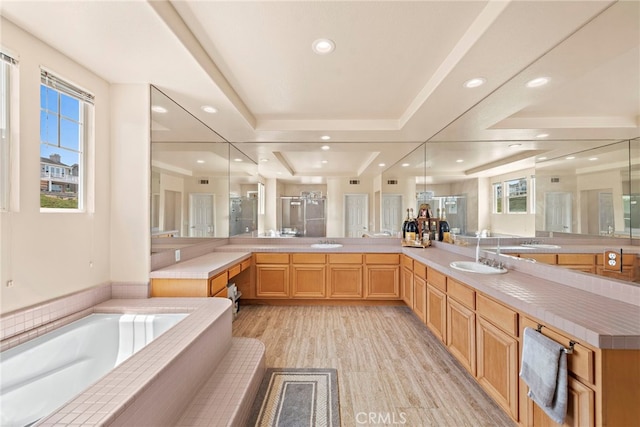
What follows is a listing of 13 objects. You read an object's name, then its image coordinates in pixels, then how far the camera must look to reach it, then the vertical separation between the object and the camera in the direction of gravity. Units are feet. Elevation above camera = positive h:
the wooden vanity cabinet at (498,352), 4.83 -2.89
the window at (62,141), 5.37 +1.75
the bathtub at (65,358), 4.50 -3.01
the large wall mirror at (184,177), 7.62 +1.48
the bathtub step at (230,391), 4.28 -3.48
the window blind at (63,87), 5.37 +2.99
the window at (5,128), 4.67 +1.66
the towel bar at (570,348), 3.71 -2.00
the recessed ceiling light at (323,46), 5.92 +4.11
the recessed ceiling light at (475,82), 6.54 +3.56
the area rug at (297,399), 5.28 -4.31
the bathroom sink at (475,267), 6.75 -1.53
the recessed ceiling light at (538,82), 6.23 +3.40
